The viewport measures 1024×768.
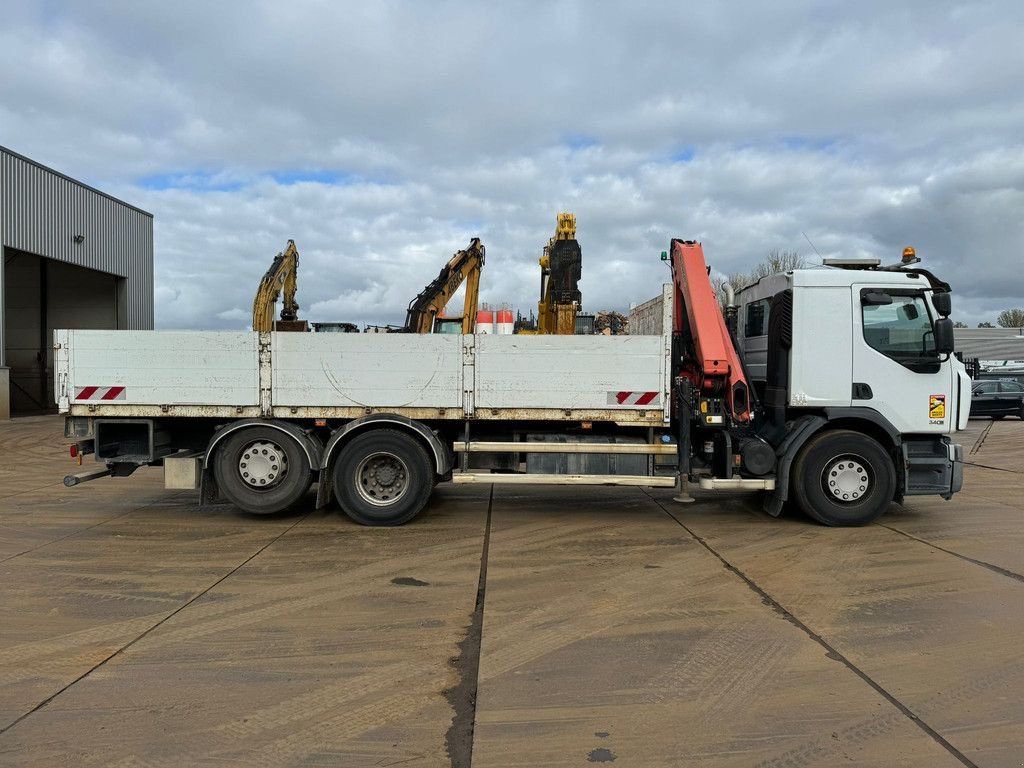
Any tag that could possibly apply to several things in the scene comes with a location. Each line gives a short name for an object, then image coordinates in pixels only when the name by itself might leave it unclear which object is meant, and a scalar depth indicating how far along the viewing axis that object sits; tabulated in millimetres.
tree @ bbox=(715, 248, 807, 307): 30969
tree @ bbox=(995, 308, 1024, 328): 64375
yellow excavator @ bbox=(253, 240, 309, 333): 10281
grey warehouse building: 24797
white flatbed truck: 7629
